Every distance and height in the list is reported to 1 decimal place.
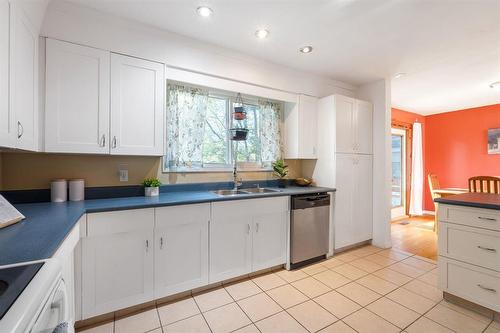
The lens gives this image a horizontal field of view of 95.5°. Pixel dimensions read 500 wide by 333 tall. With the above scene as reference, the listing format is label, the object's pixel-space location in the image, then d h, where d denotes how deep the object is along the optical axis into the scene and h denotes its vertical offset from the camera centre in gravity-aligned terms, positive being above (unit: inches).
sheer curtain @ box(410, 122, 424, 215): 207.3 -6.1
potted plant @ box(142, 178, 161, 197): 89.3 -7.8
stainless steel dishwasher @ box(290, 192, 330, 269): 104.7 -29.2
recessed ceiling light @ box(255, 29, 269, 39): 87.1 +52.3
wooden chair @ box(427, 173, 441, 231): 172.3 -11.9
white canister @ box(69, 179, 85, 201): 76.6 -7.4
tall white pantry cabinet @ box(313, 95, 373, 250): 122.2 +2.5
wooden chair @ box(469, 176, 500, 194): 127.4 -9.9
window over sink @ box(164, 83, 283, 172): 101.1 +17.7
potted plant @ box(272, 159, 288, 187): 125.5 -1.5
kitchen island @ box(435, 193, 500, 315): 70.8 -27.2
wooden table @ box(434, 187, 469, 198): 161.3 -17.6
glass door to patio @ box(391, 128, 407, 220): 207.9 -4.3
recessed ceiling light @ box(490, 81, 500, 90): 137.6 +51.1
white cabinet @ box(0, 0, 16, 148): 48.3 +18.4
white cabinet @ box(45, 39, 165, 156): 69.9 +22.0
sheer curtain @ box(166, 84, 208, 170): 100.0 +19.2
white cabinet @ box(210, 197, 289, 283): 86.7 -28.3
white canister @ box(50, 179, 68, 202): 74.1 -7.4
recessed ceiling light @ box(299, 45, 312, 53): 99.5 +52.7
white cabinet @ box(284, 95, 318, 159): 124.6 +22.3
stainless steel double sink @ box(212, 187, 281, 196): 108.2 -11.6
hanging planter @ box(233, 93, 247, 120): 105.8 +25.3
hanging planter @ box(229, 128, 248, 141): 103.1 +15.4
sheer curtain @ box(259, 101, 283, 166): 127.0 +19.7
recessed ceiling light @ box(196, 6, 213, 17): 74.9 +52.5
